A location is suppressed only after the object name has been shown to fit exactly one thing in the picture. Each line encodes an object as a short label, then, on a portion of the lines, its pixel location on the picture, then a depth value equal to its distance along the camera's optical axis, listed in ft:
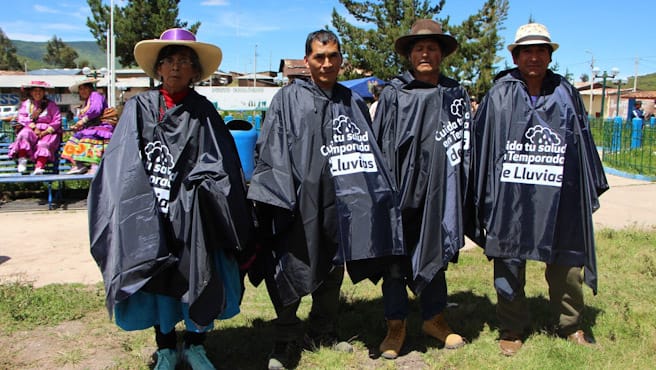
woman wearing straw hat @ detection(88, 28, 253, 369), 9.73
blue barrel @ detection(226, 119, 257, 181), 29.37
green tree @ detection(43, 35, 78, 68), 311.88
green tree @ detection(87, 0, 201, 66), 103.19
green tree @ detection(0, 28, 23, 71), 287.28
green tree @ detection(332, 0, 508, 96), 71.26
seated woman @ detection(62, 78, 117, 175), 29.43
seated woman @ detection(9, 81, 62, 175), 29.25
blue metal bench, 27.96
